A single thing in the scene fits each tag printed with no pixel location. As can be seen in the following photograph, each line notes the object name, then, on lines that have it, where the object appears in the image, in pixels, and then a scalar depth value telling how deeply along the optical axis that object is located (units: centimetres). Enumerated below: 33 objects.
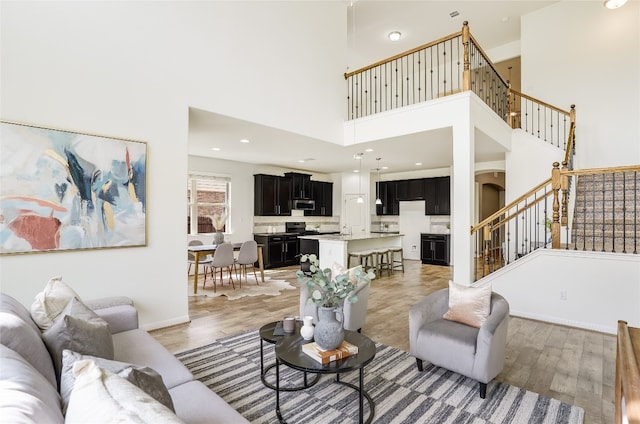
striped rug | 221
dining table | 549
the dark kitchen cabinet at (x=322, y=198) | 966
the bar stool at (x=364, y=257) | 665
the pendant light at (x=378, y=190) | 1012
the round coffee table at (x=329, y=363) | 197
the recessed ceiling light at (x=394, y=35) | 749
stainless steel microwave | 911
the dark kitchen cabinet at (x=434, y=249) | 874
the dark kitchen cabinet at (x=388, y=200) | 999
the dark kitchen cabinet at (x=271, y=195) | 834
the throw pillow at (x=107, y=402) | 83
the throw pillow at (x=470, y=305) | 271
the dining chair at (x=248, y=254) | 608
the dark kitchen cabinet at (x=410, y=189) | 938
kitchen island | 640
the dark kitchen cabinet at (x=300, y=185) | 897
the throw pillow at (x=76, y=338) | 162
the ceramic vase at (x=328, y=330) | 210
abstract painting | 287
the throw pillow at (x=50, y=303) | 198
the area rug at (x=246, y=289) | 543
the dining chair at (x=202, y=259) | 618
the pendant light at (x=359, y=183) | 961
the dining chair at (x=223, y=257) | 565
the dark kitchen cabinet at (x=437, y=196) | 887
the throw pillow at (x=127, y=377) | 116
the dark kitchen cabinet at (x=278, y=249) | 810
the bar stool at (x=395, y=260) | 760
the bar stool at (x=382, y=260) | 723
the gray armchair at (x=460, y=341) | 239
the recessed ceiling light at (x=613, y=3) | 495
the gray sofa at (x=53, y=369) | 88
